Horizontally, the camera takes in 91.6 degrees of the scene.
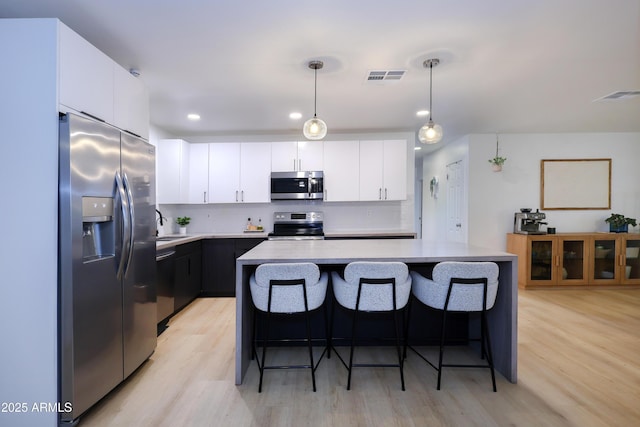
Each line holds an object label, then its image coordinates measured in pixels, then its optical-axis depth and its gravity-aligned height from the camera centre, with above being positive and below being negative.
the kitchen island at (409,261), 2.15 -0.42
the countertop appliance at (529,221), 4.84 -0.14
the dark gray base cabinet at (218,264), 4.38 -0.75
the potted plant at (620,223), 4.79 -0.16
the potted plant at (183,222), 4.69 -0.17
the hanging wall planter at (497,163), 4.99 +0.79
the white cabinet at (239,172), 4.66 +0.58
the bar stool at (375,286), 2.04 -0.50
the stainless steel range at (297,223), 4.80 -0.18
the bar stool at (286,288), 2.02 -0.50
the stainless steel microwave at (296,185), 4.55 +0.38
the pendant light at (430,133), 2.80 +0.72
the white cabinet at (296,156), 4.64 +0.82
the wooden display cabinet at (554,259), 4.72 -0.72
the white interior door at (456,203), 5.42 +0.17
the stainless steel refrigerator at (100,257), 1.68 -0.29
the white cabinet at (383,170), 4.60 +0.62
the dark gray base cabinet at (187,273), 3.69 -0.80
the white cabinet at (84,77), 1.74 +0.82
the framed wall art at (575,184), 5.10 +0.47
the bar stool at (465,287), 2.03 -0.49
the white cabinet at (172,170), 4.29 +0.57
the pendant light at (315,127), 2.66 +0.72
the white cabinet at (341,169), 4.62 +0.63
